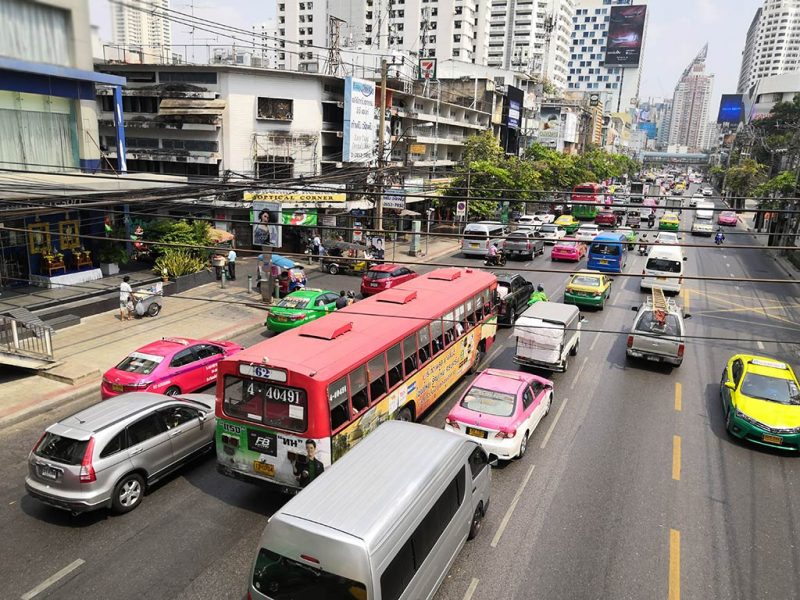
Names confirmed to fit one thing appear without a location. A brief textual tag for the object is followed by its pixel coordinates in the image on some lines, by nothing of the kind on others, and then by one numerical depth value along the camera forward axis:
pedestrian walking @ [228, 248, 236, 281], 28.77
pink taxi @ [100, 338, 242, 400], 14.07
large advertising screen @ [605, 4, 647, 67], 197.25
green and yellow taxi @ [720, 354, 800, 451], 12.80
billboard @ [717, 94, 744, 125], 163.12
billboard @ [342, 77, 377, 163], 41.38
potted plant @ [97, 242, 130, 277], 26.27
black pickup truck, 22.84
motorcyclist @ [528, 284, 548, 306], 23.36
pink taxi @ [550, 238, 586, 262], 37.62
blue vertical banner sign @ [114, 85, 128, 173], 26.83
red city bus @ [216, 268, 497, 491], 9.91
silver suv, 9.59
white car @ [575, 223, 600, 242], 42.66
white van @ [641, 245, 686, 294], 29.36
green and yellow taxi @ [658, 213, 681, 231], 50.78
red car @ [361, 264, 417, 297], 26.88
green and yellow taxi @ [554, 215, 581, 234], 45.00
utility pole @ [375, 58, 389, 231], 30.30
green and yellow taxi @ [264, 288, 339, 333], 20.75
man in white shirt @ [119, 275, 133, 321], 21.84
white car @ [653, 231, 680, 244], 38.53
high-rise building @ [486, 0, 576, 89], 132.88
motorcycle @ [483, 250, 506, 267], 35.80
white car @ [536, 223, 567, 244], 43.14
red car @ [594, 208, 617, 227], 53.92
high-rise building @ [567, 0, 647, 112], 195.19
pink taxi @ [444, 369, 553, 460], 11.85
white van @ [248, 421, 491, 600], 6.63
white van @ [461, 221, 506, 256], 39.00
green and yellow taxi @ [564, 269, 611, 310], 25.09
